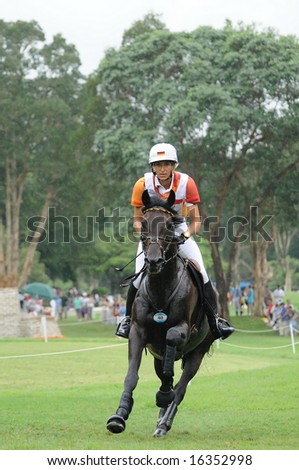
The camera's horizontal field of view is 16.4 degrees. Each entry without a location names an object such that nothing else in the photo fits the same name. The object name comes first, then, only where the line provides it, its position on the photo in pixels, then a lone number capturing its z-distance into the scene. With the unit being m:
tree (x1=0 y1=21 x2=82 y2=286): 68.69
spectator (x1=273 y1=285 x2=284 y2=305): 63.82
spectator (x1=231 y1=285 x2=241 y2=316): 71.76
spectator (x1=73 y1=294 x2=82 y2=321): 75.94
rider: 13.17
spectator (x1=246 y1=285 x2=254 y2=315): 69.62
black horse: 12.27
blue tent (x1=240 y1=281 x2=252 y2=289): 99.41
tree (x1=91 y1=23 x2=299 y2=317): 53.41
